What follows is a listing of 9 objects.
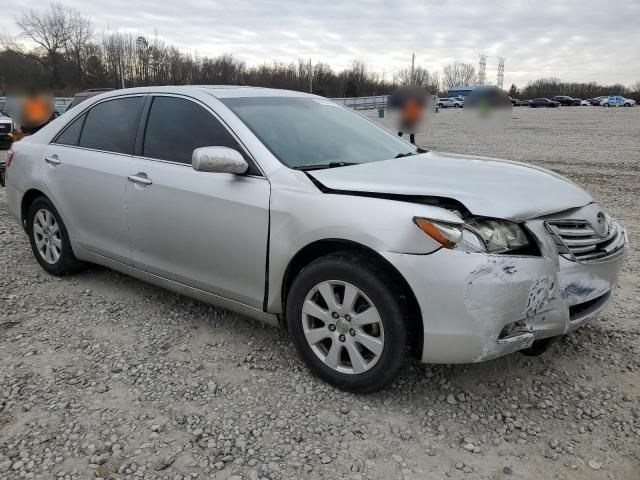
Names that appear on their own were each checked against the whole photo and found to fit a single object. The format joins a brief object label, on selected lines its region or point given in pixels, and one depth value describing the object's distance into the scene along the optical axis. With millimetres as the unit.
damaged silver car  2457
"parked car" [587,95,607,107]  66438
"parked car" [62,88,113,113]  12512
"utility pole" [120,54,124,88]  32781
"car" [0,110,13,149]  14641
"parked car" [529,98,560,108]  57756
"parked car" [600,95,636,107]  63375
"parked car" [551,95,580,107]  65450
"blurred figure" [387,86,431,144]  7848
